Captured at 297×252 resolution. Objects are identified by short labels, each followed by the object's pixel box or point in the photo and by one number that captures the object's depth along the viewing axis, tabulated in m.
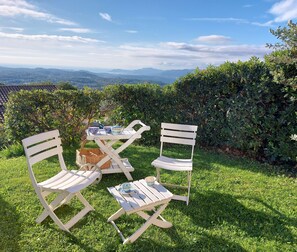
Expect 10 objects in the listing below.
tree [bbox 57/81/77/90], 34.11
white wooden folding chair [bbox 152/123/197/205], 4.08
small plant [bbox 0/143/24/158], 6.83
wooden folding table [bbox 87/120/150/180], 4.49
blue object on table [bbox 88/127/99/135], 4.68
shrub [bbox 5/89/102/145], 6.59
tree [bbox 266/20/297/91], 5.11
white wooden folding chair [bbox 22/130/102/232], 3.21
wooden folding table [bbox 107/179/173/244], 2.87
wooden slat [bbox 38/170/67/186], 3.39
